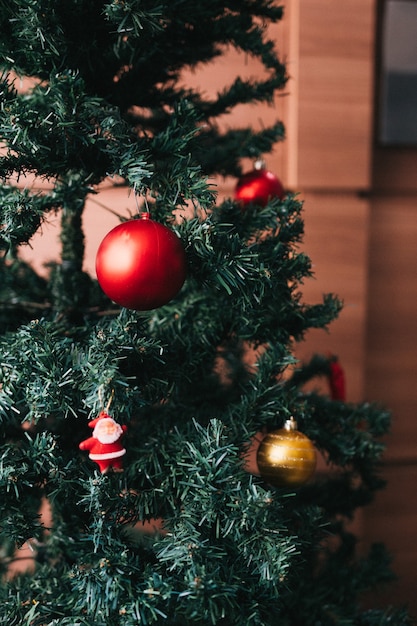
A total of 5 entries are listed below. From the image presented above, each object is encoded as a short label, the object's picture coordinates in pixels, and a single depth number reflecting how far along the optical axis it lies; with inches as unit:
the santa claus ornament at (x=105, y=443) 19.9
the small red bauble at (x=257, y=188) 30.2
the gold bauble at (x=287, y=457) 24.2
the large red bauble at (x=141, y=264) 19.4
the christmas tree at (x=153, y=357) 20.3
